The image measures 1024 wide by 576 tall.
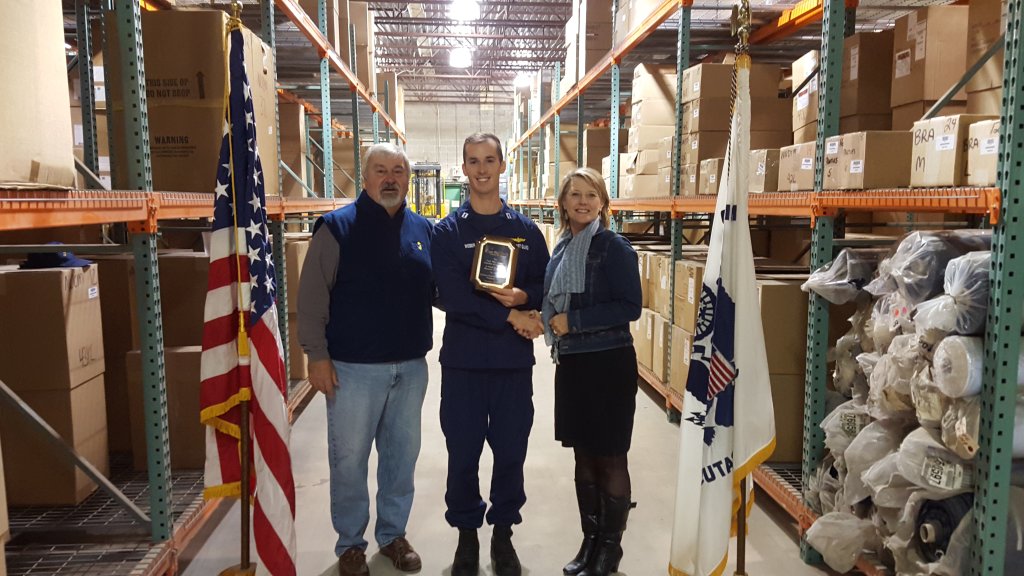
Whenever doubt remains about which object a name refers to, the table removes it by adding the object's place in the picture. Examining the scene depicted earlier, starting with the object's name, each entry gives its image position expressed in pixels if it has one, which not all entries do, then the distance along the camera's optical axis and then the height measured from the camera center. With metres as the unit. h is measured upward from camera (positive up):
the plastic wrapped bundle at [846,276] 2.88 -0.28
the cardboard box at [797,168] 3.21 +0.22
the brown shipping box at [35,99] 1.66 +0.30
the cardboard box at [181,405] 3.48 -1.00
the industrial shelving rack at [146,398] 2.17 -0.73
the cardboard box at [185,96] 3.12 +0.54
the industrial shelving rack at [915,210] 1.97 -0.09
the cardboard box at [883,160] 2.66 +0.20
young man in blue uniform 2.75 -0.61
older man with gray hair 2.83 -0.50
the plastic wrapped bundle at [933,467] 2.18 -0.85
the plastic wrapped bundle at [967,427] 2.08 -0.68
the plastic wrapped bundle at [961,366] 2.08 -0.49
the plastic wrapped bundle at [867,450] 2.62 -0.94
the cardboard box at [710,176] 4.22 +0.23
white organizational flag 2.25 -0.57
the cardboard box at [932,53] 2.91 +0.70
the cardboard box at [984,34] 2.74 +0.74
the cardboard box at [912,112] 3.01 +0.45
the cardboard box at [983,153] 2.14 +0.19
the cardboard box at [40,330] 2.87 -0.50
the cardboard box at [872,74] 3.32 +0.68
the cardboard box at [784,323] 3.49 -0.59
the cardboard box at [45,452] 2.92 -1.04
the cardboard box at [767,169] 3.72 +0.23
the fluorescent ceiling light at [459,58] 18.69 +4.33
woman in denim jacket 2.74 -0.52
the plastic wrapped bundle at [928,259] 2.45 -0.18
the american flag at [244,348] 2.35 -0.48
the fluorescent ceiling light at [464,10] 12.97 +4.22
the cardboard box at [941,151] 2.31 +0.21
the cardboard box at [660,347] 5.27 -1.09
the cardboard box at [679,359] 4.68 -1.06
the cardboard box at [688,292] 4.50 -0.56
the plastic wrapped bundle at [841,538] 2.72 -1.33
